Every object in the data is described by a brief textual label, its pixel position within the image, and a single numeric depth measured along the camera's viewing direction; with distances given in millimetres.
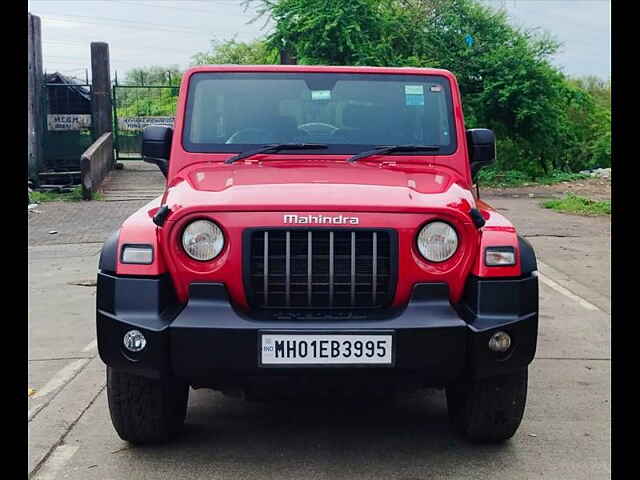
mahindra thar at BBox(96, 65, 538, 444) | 4094
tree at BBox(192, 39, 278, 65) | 59056
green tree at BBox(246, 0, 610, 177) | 21609
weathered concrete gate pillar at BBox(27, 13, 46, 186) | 22953
